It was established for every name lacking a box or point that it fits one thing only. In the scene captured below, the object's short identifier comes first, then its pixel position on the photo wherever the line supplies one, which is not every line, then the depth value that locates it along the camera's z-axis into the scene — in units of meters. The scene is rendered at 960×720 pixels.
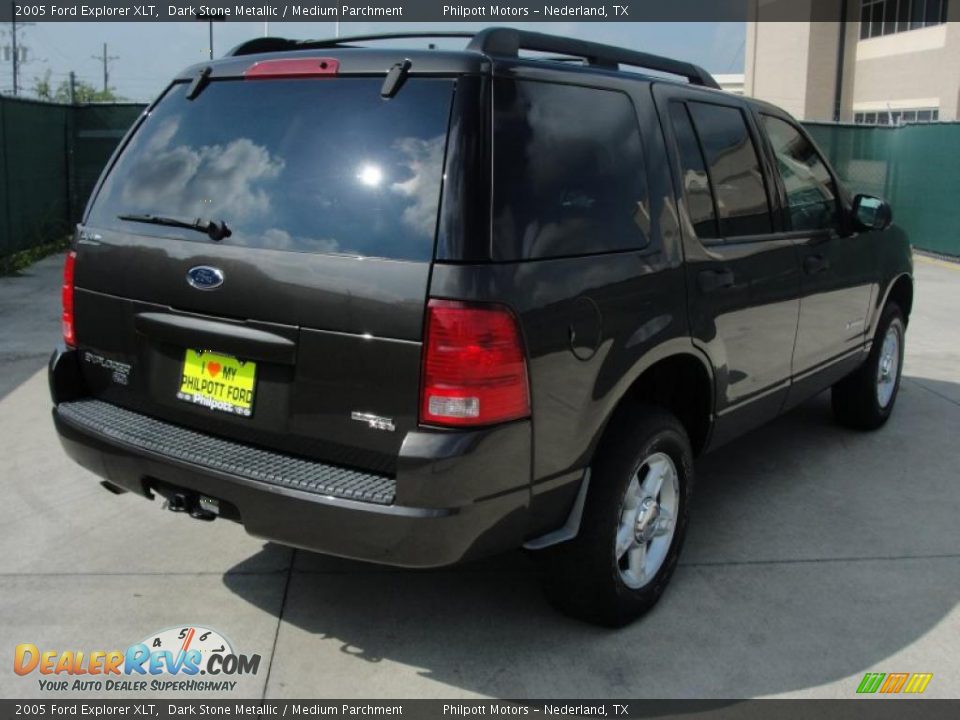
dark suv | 2.83
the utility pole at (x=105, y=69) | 89.38
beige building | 24.88
